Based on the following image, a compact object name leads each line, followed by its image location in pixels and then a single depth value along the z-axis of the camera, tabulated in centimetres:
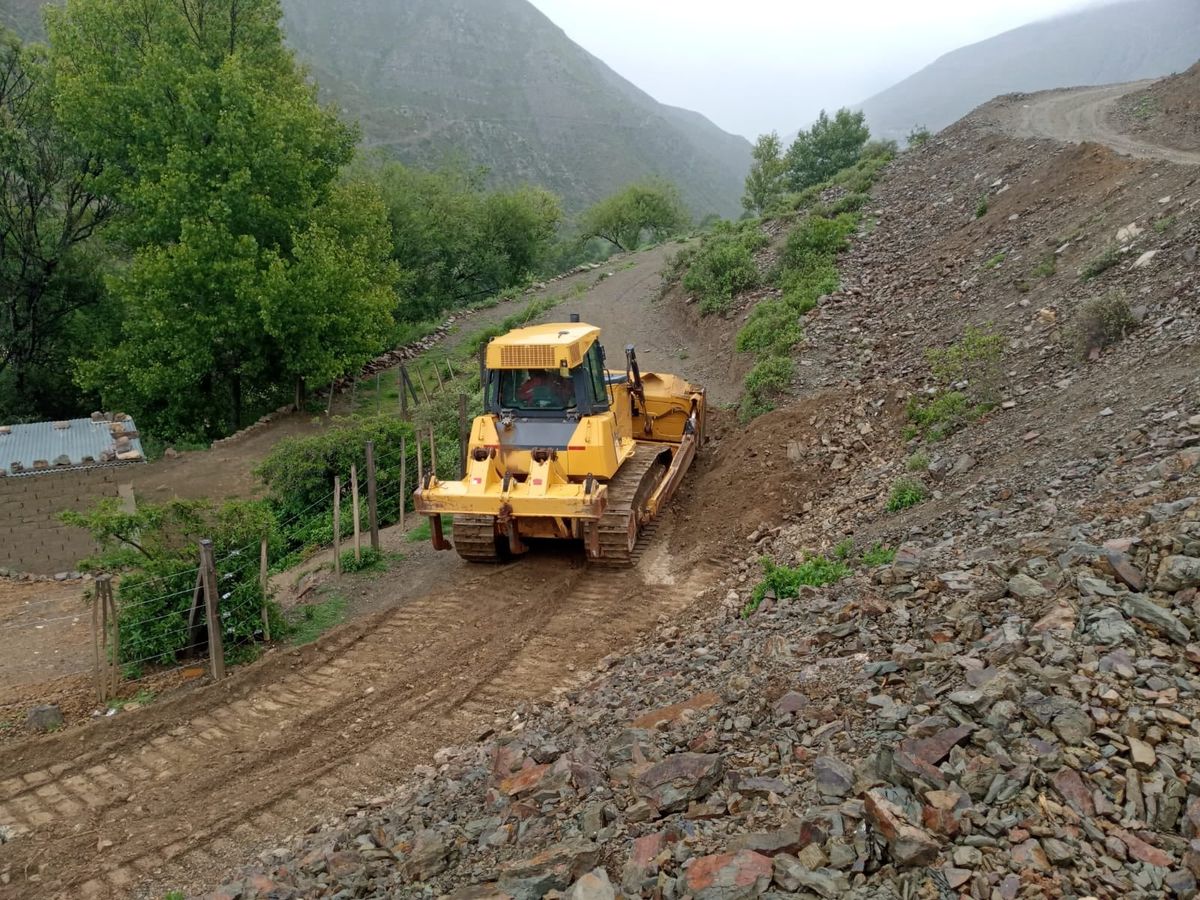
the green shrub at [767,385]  1448
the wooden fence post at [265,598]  921
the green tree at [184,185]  1891
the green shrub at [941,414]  1078
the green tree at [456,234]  3247
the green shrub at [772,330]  1636
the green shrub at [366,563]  1116
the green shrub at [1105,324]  1054
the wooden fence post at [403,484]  1285
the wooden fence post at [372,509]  1152
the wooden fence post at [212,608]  837
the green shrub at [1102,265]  1245
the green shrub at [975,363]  1110
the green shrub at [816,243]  2109
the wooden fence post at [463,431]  1353
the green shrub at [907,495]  932
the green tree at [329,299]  1953
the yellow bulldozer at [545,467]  988
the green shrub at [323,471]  1354
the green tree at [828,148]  4044
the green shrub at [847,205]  2439
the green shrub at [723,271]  2242
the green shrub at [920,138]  2990
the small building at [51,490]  1348
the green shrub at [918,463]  1001
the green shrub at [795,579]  802
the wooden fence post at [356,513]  1106
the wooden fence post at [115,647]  814
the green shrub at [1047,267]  1366
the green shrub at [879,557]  785
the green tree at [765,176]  4594
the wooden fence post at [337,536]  1086
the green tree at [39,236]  2102
